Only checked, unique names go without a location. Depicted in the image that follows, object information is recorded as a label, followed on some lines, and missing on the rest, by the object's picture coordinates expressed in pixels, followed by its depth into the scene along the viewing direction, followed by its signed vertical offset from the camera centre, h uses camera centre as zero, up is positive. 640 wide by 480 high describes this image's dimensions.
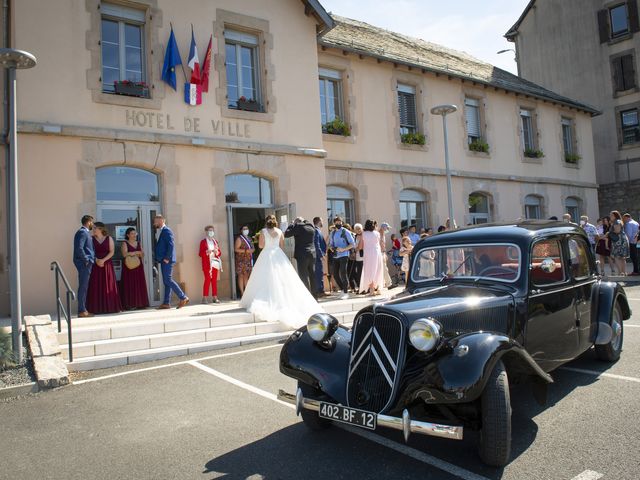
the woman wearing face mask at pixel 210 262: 9.81 +0.13
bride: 8.00 -0.44
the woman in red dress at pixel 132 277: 9.01 -0.06
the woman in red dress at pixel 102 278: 8.50 -0.06
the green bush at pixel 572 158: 19.83 +3.67
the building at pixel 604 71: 22.20 +8.41
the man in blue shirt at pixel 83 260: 8.01 +0.26
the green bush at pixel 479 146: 16.44 +3.61
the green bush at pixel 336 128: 13.20 +3.60
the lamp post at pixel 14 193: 5.96 +1.09
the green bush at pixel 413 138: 14.76 +3.58
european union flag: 9.99 +4.21
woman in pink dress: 10.55 -0.06
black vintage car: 3.01 -0.60
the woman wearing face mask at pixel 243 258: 10.45 +0.19
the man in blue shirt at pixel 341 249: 10.77 +0.26
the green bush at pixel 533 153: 18.29 +3.64
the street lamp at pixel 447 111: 11.14 +3.31
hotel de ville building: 8.88 +3.18
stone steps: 6.41 -0.91
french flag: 10.21 +3.96
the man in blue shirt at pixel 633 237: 13.46 +0.23
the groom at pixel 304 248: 9.66 +0.30
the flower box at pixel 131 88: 9.78 +3.70
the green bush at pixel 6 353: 5.65 -0.85
